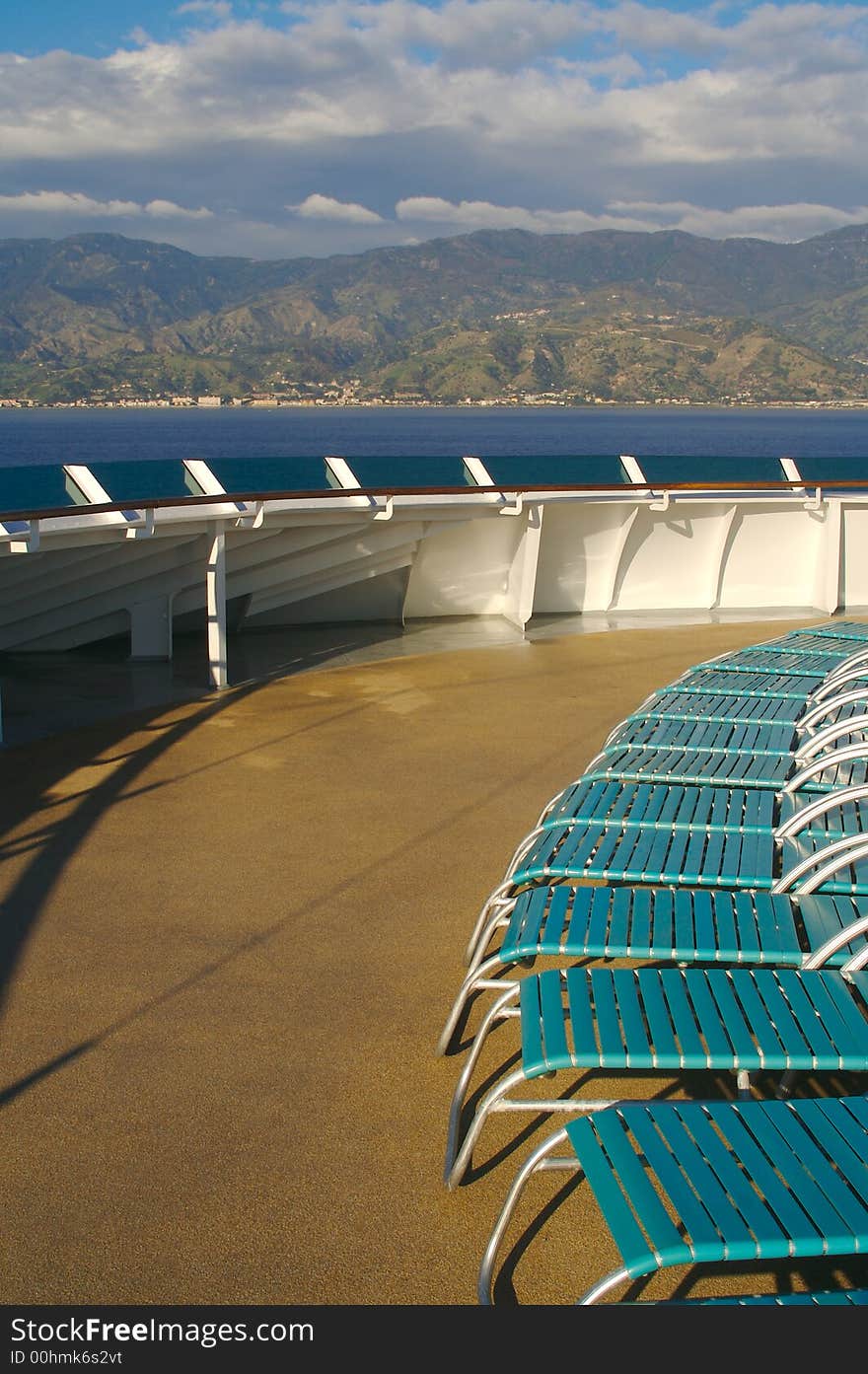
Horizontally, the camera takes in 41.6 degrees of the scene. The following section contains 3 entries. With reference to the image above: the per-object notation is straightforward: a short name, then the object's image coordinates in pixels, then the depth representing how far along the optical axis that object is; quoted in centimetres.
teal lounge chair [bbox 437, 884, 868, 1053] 295
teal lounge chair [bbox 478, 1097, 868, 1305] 187
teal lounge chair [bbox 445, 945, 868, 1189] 243
